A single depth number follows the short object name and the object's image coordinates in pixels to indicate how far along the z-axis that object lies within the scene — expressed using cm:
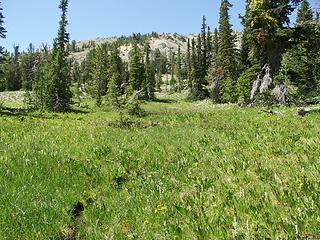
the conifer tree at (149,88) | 12119
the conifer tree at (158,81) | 18468
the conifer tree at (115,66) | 12901
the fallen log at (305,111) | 2073
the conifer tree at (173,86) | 16838
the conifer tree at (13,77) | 16814
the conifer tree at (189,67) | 12940
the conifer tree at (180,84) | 15900
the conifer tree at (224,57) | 8858
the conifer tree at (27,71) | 15586
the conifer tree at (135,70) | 11619
